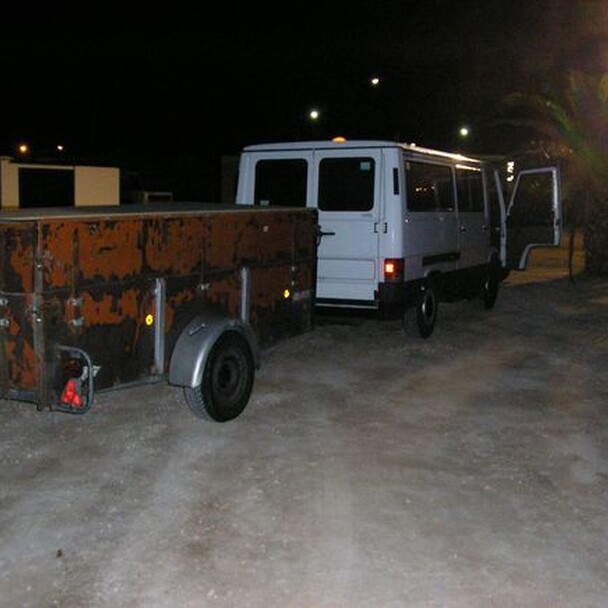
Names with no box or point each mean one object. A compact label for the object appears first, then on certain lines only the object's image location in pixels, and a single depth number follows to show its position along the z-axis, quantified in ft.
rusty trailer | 18.29
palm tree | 62.28
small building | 93.91
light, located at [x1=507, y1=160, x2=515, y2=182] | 46.70
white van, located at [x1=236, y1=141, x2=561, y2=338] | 32.04
